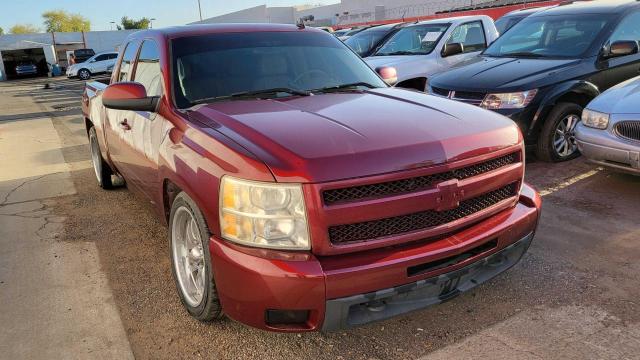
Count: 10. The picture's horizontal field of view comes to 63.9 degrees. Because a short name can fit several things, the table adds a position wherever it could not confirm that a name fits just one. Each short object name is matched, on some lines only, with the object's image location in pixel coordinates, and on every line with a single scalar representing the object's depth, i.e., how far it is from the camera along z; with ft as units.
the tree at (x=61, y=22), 349.00
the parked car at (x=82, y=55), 132.16
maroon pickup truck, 7.60
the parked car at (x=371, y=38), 35.50
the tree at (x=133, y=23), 301.63
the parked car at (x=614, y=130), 15.28
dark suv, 19.08
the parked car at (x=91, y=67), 112.57
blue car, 143.43
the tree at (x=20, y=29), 356.18
